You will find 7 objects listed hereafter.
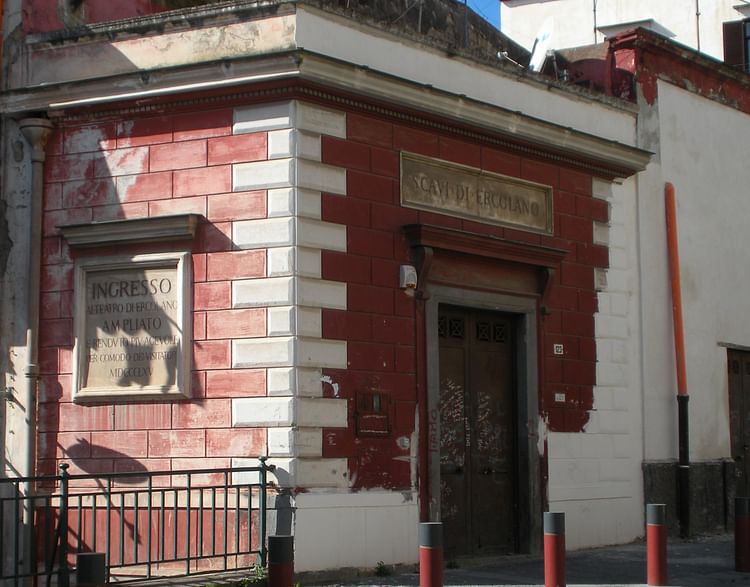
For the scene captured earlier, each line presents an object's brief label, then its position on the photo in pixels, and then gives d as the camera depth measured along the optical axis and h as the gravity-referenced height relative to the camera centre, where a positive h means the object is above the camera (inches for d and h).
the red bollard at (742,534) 524.4 -32.0
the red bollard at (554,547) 422.6 -29.6
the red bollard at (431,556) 377.1 -28.8
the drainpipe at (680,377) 681.6 +39.7
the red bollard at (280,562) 354.9 -28.5
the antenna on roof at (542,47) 701.3 +218.0
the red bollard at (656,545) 469.7 -32.5
